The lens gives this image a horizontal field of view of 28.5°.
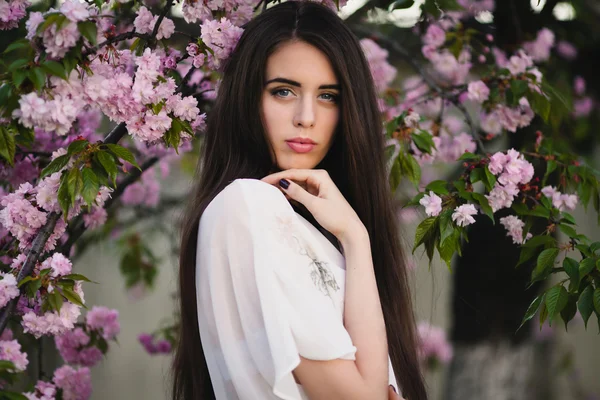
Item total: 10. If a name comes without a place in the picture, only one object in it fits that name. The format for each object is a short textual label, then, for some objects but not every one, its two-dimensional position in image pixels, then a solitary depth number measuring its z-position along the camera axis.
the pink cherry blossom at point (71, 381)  1.98
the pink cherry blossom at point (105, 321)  2.13
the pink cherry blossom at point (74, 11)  1.46
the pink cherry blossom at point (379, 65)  2.43
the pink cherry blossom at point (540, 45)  2.46
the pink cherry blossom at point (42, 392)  1.80
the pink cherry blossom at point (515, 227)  1.84
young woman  1.46
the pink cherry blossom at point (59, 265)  1.61
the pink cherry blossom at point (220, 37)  1.70
